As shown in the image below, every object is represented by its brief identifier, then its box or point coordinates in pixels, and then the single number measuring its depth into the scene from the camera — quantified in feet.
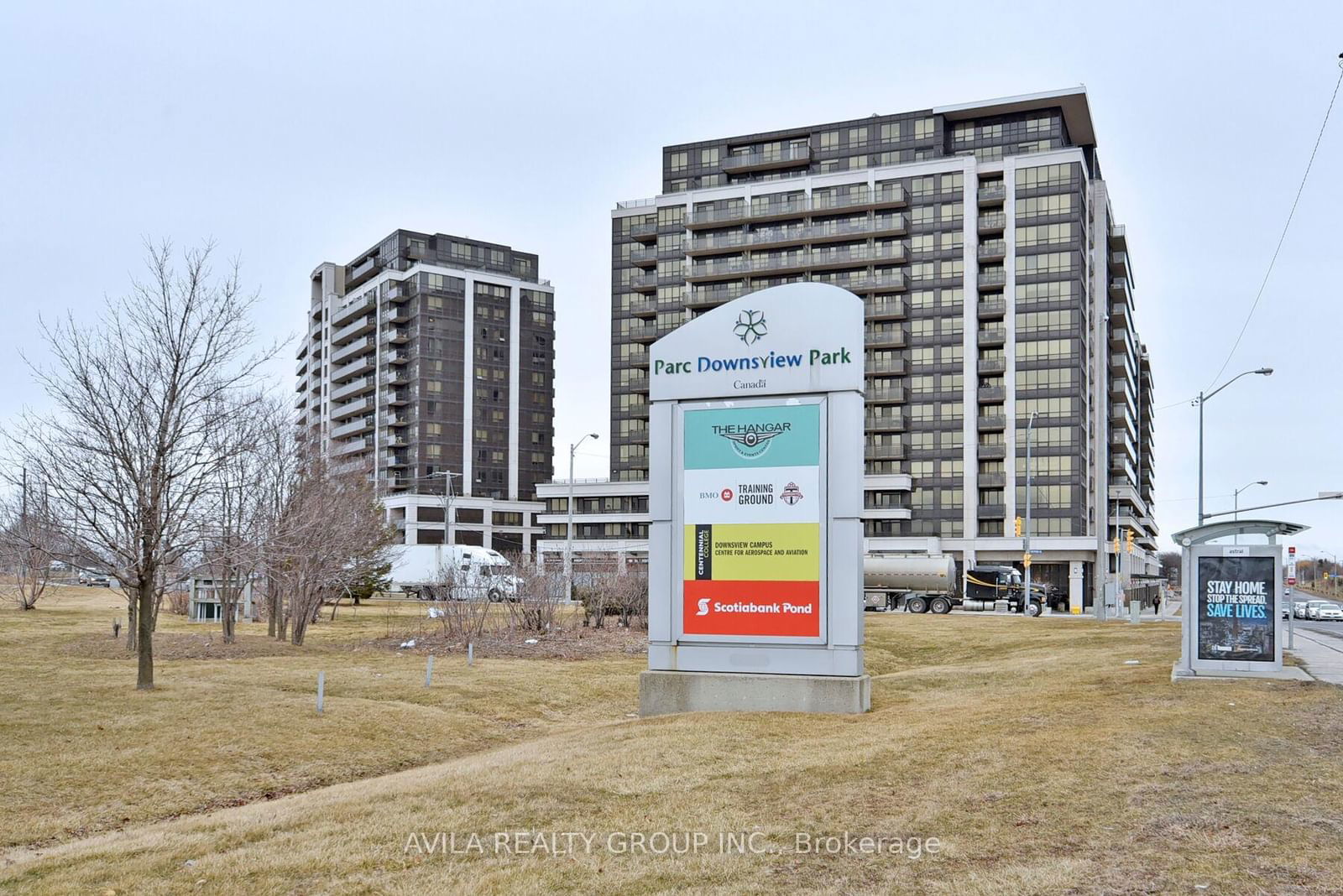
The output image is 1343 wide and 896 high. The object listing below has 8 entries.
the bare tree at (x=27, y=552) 66.13
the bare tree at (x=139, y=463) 62.28
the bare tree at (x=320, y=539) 91.97
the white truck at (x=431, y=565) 134.45
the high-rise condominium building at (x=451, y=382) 388.78
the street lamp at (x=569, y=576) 128.44
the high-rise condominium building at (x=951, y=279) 285.84
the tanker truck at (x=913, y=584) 184.85
